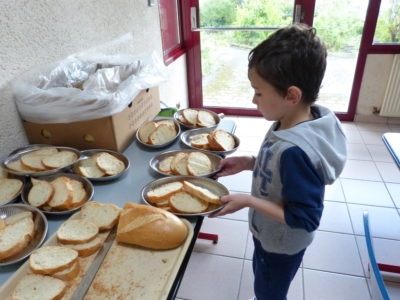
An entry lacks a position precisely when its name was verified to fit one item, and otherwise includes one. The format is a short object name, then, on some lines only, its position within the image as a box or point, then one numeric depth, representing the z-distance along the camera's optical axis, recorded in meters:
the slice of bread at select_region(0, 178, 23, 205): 0.89
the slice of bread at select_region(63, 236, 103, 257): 0.73
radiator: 2.77
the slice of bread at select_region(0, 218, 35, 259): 0.72
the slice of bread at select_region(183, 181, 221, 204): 0.86
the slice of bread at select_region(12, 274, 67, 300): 0.63
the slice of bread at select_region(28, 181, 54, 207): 0.86
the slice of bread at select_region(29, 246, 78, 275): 0.67
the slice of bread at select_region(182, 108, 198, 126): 1.38
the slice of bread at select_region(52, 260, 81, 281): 0.67
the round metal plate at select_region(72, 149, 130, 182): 1.04
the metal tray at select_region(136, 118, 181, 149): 1.20
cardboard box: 1.12
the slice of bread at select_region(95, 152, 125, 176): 1.03
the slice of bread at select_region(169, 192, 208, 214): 0.86
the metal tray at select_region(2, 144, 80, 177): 0.96
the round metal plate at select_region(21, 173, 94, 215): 0.84
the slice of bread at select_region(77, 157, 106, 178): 1.01
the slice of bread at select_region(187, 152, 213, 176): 1.03
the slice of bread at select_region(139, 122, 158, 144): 1.26
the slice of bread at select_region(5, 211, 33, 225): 0.81
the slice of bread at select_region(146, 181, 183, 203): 0.89
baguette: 0.75
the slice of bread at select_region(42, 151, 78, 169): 1.00
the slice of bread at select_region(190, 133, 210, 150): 1.19
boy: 0.75
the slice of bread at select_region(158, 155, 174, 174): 1.06
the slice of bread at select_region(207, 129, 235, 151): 1.16
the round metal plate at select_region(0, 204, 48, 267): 0.71
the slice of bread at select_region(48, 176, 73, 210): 0.86
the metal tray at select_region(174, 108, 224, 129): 1.36
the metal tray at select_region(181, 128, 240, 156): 1.19
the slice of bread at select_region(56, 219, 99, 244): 0.75
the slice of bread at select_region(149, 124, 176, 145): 1.23
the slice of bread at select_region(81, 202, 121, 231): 0.81
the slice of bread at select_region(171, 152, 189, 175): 1.03
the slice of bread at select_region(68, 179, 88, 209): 0.88
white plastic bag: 1.07
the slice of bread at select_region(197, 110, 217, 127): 1.36
